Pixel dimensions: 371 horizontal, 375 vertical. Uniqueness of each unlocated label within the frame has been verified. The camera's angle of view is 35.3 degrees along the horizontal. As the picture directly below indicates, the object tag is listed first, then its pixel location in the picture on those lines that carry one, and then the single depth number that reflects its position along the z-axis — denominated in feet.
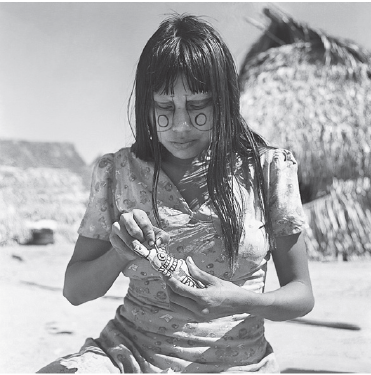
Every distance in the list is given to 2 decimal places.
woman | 3.51
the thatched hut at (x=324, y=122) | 18.26
